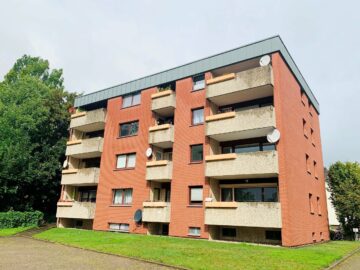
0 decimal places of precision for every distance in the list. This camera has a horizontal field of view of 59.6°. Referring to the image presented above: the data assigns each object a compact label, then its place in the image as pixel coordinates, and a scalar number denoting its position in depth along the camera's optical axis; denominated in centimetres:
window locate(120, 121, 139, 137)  3191
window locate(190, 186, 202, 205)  2547
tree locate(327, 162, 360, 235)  3634
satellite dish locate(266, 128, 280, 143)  2234
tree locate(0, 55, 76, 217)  3662
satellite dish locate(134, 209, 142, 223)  2759
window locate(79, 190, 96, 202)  3509
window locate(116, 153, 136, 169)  3083
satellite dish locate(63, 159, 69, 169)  3653
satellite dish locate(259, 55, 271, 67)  2422
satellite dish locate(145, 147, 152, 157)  2902
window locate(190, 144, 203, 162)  2664
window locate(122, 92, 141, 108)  3275
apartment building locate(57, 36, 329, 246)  2292
